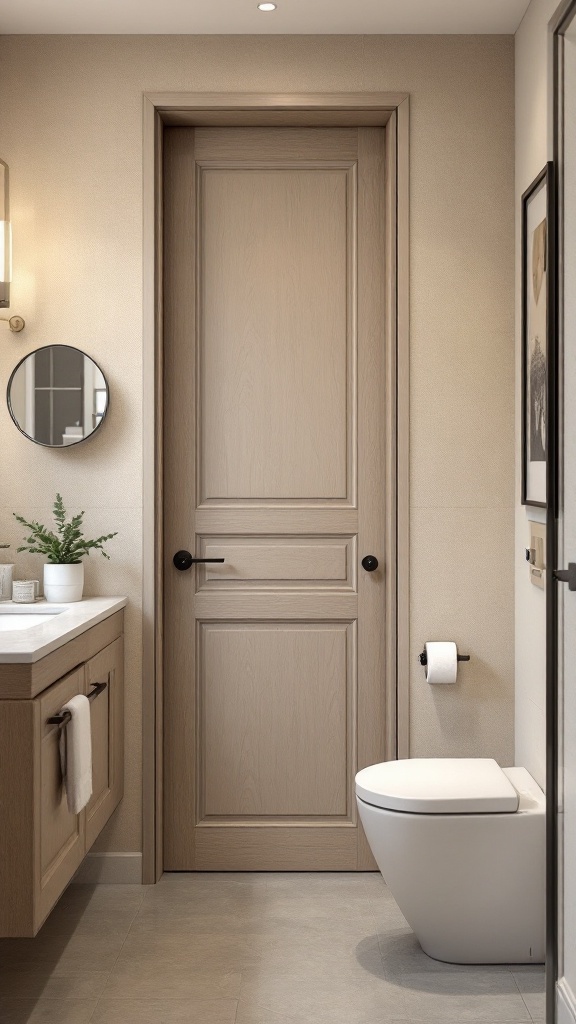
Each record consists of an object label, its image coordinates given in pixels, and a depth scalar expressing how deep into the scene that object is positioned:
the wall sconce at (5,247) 2.85
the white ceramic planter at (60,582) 2.81
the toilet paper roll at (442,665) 2.89
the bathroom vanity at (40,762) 1.97
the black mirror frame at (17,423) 2.93
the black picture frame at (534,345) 2.59
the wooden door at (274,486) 3.07
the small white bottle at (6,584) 2.88
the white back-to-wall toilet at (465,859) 2.34
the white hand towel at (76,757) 2.19
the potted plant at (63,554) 2.81
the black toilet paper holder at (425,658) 2.92
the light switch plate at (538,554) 2.61
